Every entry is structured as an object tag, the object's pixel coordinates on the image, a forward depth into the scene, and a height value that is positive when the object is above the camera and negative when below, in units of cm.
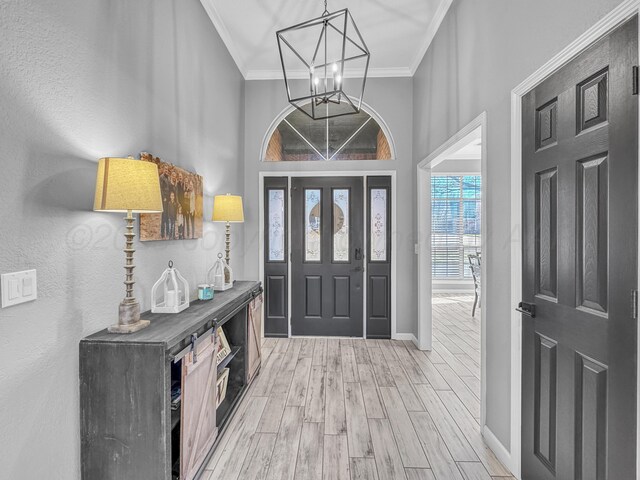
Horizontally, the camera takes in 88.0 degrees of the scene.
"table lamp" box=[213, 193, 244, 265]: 297 +30
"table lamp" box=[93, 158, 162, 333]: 144 +23
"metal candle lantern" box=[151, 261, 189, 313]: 202 -34
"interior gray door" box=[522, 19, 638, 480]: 121 -10
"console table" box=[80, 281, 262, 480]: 148 -74
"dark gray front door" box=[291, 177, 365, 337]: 437 -17
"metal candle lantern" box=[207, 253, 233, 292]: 284 -30
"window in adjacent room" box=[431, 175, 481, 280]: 745 +43
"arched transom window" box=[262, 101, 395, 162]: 438 +137
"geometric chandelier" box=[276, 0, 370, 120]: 352 +219
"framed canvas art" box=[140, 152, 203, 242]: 209 +25
